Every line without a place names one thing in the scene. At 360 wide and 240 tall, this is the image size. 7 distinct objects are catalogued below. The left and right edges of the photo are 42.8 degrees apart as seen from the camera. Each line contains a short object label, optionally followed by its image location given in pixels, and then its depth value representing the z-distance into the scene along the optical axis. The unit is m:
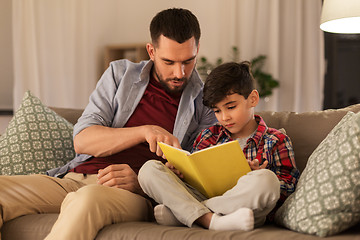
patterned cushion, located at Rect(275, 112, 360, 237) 1.22
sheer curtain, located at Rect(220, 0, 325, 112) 4.39
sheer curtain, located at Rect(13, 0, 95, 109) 3.94
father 1.61
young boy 1.33
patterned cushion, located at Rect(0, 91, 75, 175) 2.10
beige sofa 1.26
